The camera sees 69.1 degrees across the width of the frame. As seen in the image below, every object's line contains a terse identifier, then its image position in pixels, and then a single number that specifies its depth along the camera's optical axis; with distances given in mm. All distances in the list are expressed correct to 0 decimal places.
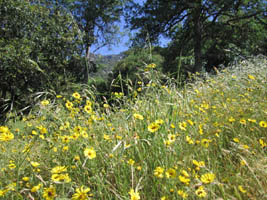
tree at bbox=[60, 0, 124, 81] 13695
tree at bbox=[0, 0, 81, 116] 6219
